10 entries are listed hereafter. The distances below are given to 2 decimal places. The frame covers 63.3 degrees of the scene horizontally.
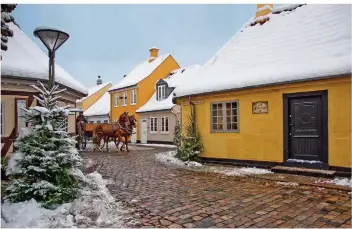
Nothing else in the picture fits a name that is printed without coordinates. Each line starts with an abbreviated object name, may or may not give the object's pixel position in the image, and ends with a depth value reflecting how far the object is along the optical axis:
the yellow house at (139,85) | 26.30
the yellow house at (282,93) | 7.95
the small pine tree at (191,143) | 11.15
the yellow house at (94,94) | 36.88
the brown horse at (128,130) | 16.55
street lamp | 5.46
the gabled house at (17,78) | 7.37
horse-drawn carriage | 16.59
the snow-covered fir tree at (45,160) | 4.69
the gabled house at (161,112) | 22.89
